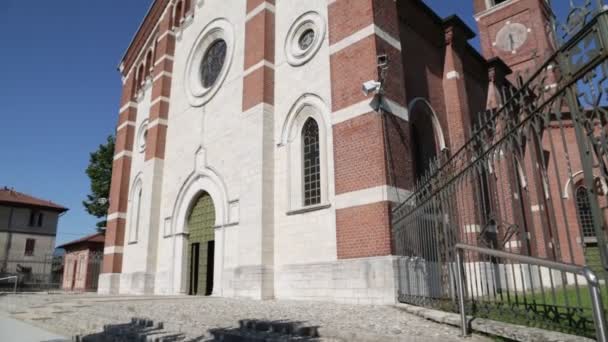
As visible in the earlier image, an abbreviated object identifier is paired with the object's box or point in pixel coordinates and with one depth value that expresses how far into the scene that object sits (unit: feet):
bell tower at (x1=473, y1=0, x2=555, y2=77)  78.07
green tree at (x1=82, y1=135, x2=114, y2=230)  94.38
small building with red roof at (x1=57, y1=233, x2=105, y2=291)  81.55
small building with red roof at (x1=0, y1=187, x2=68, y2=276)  104.17
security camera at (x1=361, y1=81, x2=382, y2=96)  30.60
